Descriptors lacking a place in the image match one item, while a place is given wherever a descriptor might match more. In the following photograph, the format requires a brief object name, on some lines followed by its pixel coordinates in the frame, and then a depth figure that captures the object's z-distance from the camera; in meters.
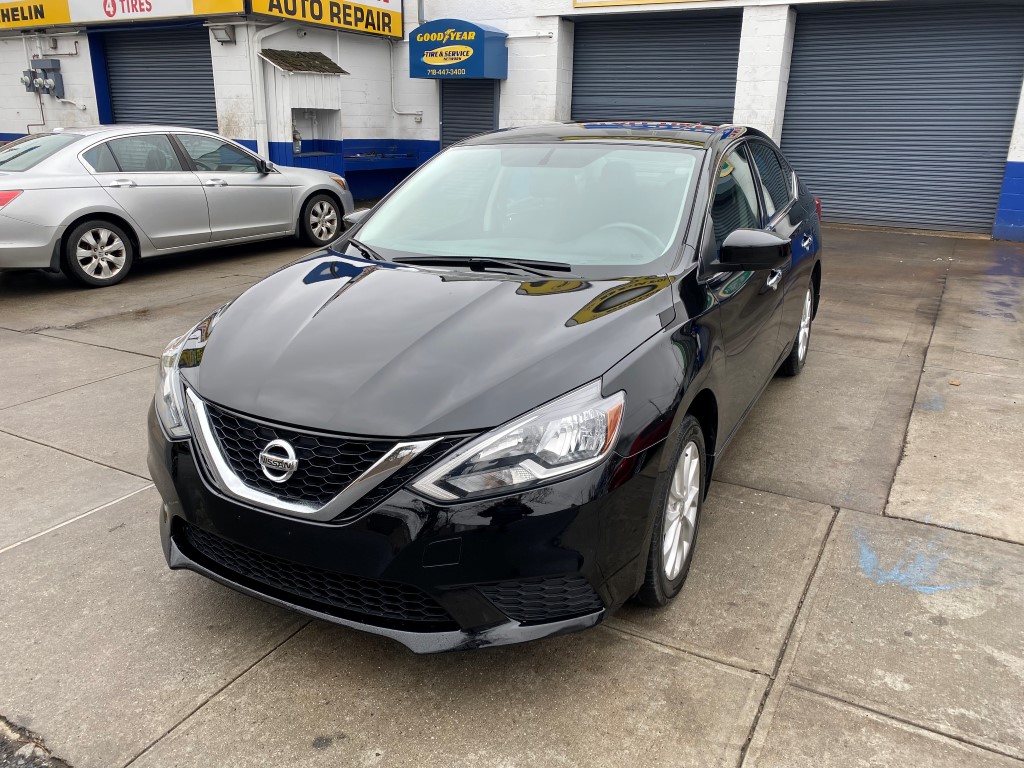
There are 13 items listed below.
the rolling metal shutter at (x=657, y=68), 13.44
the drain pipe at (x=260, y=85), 13.34
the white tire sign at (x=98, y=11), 13.16
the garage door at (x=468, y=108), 15.06
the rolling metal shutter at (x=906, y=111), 11.73
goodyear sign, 14.00
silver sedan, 7.53
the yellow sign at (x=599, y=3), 13.12
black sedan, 2.21
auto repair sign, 13.07
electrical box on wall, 16.52
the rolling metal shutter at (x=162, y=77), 15.15
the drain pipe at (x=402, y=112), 15.66
